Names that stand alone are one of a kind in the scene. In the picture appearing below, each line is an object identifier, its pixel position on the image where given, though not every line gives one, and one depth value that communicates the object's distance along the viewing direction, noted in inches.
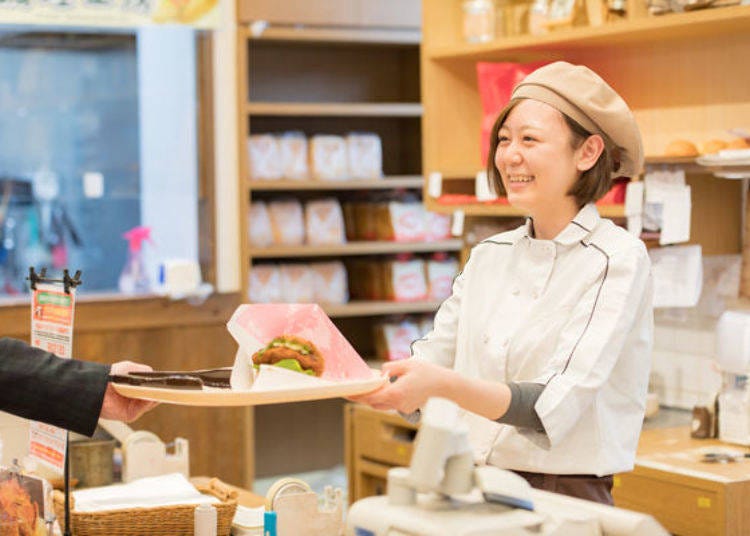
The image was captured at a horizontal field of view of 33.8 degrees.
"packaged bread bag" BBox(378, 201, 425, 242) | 218.4
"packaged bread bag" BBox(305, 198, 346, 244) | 213.8
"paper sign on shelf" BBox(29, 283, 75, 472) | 89.0
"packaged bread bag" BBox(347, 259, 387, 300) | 221.6
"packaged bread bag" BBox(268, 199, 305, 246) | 210.8
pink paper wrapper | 83.7
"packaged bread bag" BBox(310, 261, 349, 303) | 215.0
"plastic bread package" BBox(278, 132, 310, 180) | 210.5
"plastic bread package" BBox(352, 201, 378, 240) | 220.5
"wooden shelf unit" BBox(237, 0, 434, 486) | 205.5
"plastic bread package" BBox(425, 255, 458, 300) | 223.1
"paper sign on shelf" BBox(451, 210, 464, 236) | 161.9
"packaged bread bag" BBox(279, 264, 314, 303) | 211.6
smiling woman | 80.1
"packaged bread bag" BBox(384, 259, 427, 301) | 219.1
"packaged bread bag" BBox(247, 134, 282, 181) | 206.7
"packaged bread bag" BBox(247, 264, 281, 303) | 208.1
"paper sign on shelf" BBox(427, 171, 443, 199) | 163.8
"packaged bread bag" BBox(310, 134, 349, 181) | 213.0
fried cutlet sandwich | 82.0
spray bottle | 194.7
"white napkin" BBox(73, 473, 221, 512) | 96.5
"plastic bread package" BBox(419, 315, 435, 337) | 224.4
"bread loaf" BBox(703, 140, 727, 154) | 129.0
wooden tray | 75.8
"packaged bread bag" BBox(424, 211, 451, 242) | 222.2
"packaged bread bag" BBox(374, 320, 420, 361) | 220.7
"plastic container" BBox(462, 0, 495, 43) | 157.9
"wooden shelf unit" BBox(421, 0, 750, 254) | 136.3
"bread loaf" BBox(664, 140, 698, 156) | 129.8
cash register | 52.0
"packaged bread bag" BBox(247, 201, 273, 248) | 207.2
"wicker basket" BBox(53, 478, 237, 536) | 93.5
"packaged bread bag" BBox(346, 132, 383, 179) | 216.5
